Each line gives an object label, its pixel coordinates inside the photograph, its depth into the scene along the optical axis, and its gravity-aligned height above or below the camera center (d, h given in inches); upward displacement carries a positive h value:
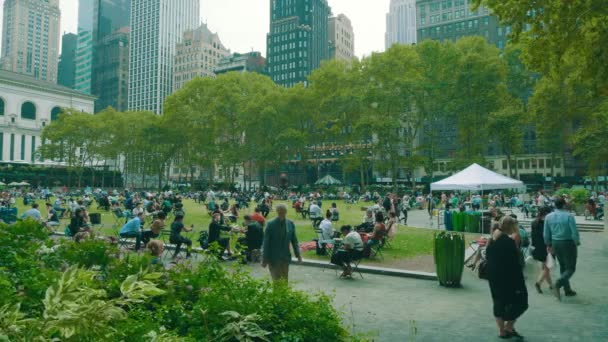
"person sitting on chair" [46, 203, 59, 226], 742.2 -26.9
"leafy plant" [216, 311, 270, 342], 122.6 -36.2
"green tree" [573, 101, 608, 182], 1435.0 +197.0
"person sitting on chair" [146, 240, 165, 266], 327.6 -34.2
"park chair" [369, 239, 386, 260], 530.3 -61.8
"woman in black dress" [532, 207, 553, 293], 361.1 -37.6
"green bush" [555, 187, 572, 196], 1226.9 +20.1
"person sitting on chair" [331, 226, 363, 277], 423.8 -50.7
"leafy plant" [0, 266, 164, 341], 83.8 -22.2
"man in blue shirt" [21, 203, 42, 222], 631.2 -18.2
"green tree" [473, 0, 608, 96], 398.9 +160.4
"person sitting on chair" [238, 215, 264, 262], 494.3 -42.2
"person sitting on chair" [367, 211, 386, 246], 519.2 -37.5
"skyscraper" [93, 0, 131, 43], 6855.3 +2911.0
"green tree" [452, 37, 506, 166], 1815.5 +437.9
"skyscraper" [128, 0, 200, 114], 6092.5 +2118.2
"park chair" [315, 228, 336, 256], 523.8 -51.5
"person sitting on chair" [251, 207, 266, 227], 573.9 -23.0
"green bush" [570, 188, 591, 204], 1145.4 +7.8
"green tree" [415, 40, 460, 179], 1882.4 +495.4
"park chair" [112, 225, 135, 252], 540.4 -51.5
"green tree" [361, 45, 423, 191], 1907.0 +444.6
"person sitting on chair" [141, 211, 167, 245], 517.0 -34.4
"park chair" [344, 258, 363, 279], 439.7 -67.5
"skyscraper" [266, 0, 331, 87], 5265.8 +1933.8
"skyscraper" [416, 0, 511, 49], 3531.0 +1447.7
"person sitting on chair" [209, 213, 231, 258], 513.0 -38.8
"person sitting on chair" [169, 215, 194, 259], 517.0 -40.2
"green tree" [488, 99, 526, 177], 1738.2 +300.3
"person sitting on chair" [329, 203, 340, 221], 865.8 -27.5
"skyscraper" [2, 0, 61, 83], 7027.6 +2645.3
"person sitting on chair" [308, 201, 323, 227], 816.6 -24.9
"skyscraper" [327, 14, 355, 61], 5964.6 +2260.5
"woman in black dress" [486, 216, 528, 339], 249.9 -46.2
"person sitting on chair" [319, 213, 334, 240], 536.7 -36.2
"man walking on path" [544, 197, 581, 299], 333.7 -31.2
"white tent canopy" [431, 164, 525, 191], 787.4 +32.9
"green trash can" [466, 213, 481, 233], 821.2 -41.7
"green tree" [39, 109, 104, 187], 2496.3 +366.3
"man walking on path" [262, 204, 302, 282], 311.7 -32.7
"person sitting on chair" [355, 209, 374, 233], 645.2 -38.5
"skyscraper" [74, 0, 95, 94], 6953.7 +2336.0
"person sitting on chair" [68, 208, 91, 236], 604.4 -28.8
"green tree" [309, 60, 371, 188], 2096.5 +463.7
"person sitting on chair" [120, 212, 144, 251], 544.7 -36.7
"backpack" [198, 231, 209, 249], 517.5 -46.5
